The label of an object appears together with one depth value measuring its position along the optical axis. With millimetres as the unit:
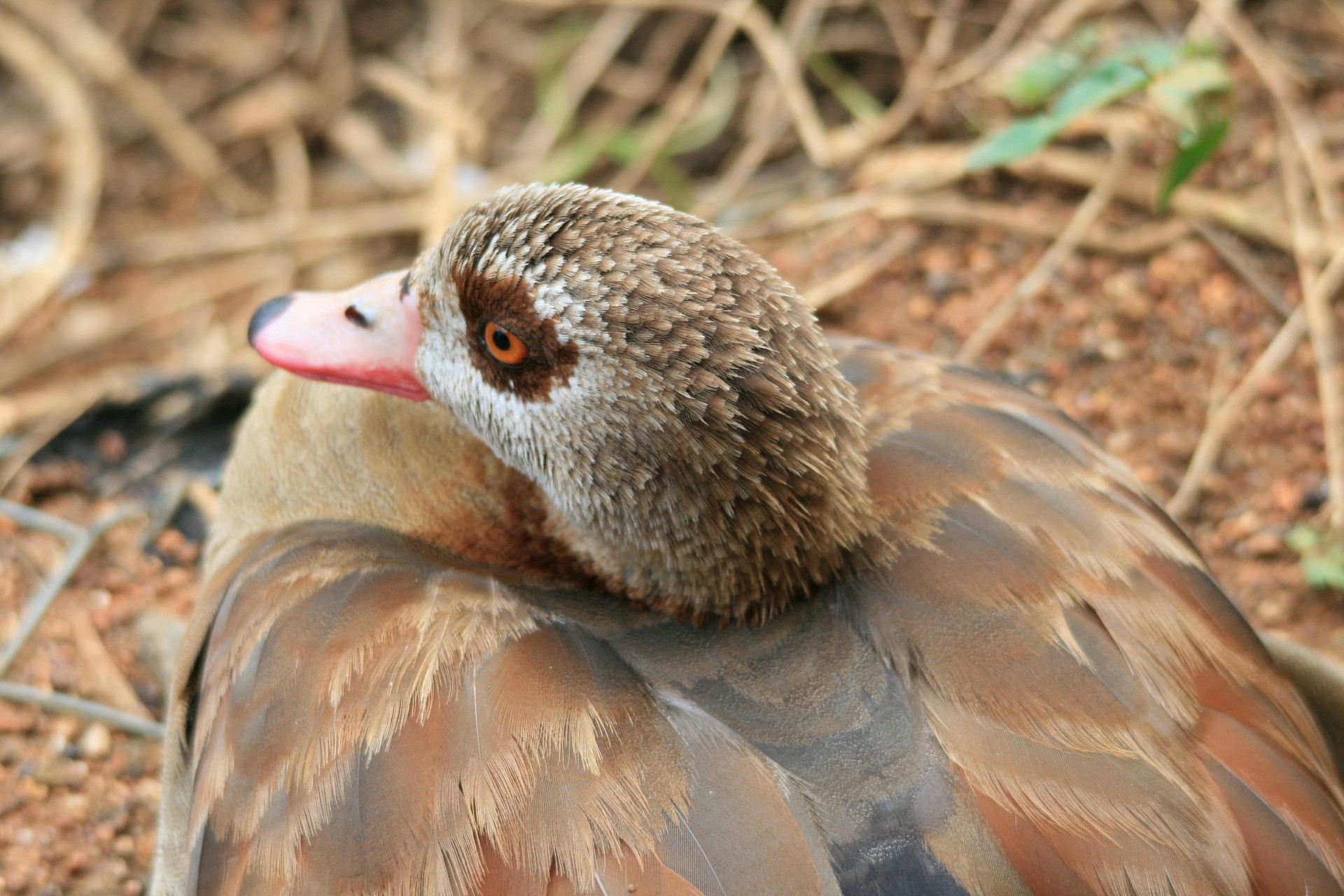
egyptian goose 2924
